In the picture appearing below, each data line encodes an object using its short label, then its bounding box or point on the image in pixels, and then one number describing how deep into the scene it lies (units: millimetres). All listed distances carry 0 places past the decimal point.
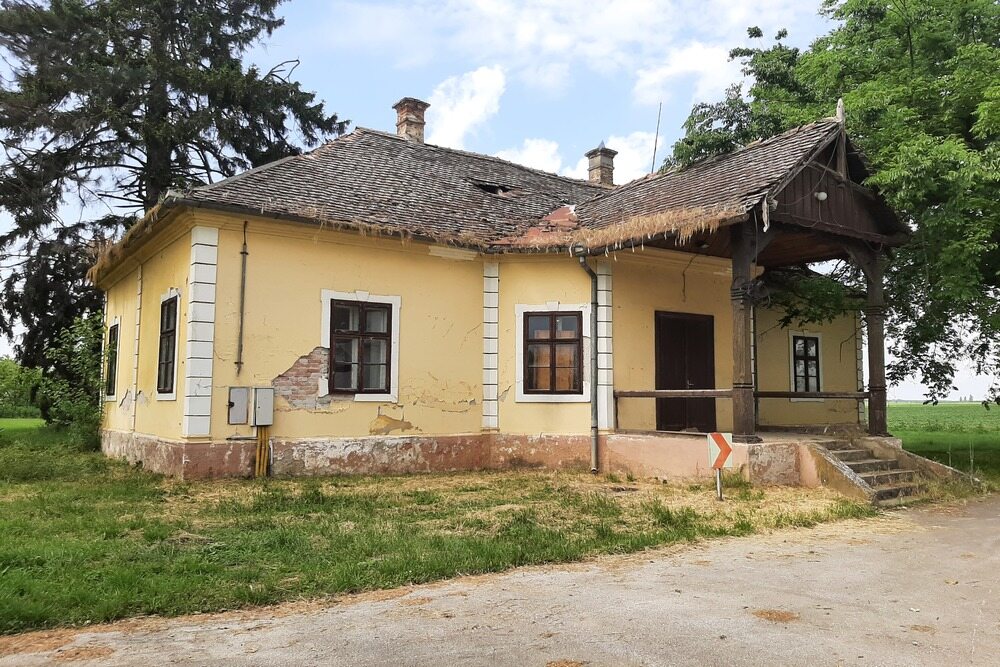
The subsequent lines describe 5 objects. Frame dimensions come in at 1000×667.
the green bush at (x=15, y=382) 15133
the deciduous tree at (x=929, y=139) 10875
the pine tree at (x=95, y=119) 20906
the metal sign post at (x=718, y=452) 9039
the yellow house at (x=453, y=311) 10766
